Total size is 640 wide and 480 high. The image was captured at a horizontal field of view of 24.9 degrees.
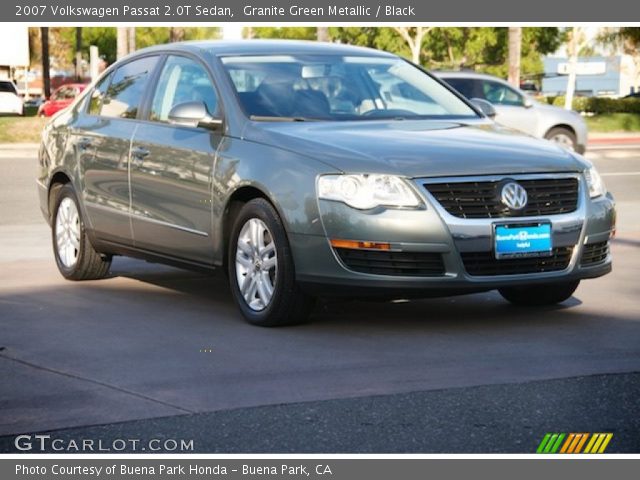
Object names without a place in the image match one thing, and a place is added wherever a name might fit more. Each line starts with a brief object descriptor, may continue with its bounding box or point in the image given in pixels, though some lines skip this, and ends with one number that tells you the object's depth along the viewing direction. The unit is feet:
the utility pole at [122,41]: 116.57
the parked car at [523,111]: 75.82
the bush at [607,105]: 142.82
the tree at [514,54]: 119.75
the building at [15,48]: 196.03
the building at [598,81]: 429.38
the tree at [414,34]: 222.07
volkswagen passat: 24.85
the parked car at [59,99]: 152.05
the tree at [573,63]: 138.65
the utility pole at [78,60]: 243.81
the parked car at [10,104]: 148.46
